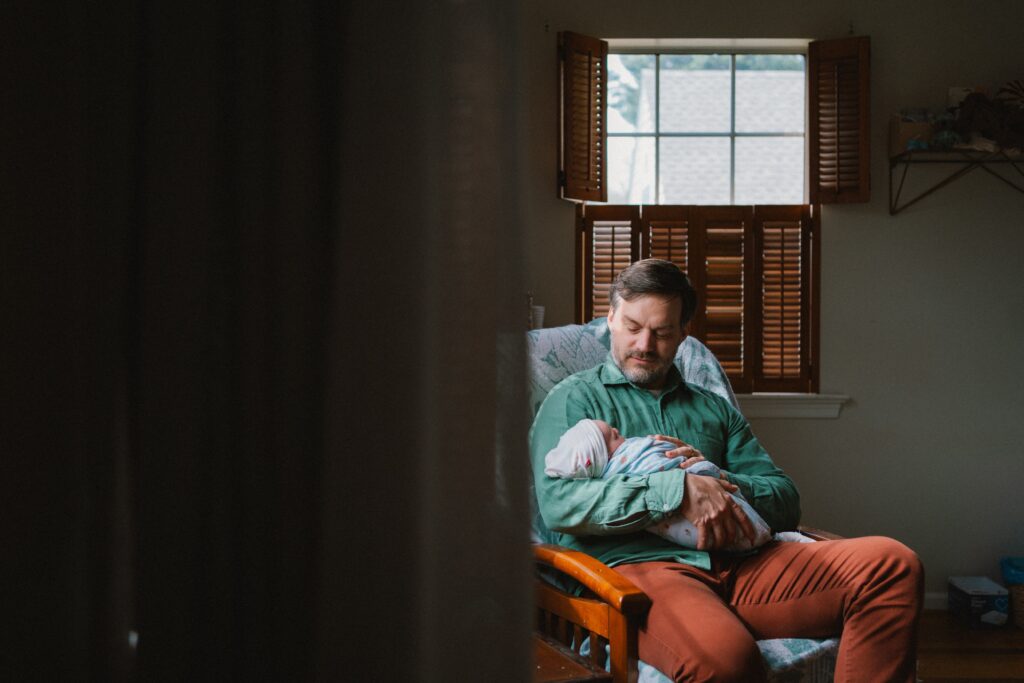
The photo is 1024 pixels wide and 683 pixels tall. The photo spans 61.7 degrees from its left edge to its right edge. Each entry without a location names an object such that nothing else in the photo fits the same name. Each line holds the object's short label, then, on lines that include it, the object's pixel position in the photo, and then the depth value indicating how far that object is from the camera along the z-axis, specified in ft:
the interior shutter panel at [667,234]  11.02
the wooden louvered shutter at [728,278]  11.02
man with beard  5.51
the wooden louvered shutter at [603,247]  11.04
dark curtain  1.73
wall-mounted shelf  10.84
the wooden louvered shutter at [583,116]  10.71
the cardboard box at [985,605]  10.43
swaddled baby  6.13
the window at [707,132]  11.39
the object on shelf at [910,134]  10.57
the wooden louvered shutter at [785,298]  11.02
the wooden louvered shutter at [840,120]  10.66
